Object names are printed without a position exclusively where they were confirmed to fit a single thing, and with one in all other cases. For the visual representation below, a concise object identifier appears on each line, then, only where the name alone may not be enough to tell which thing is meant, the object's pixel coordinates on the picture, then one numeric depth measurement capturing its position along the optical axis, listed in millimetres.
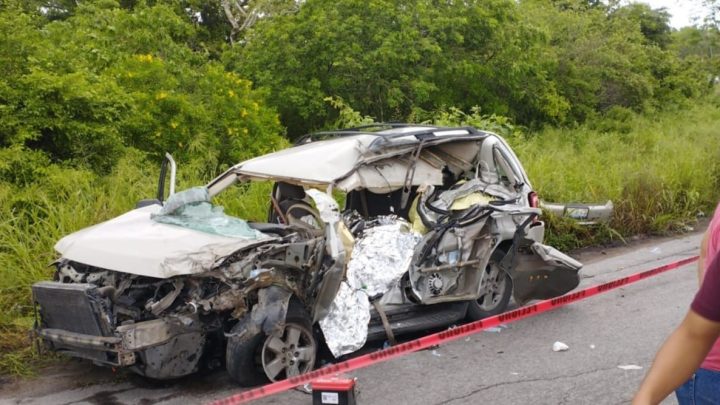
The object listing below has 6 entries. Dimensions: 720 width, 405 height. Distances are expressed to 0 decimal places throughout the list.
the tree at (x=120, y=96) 7820
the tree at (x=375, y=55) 12445
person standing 1701
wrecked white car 4559
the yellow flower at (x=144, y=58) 9854
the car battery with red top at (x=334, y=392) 3444
